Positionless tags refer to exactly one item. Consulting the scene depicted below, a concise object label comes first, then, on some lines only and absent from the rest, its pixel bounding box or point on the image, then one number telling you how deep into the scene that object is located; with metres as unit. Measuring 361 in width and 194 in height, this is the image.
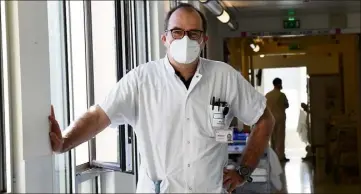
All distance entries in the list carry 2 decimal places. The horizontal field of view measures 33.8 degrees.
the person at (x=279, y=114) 11.80
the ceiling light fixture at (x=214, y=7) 6.31
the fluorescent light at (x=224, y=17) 7.71
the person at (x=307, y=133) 13.69
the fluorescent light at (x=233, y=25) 9.01
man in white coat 2.54
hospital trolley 6.13
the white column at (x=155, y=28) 5.01
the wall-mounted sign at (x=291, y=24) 10.04
